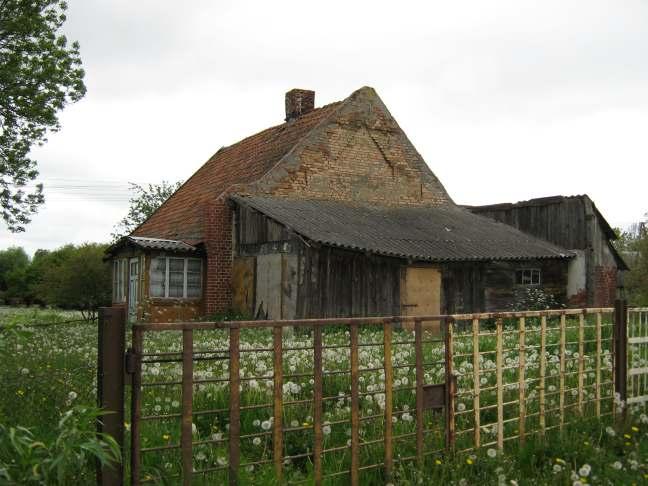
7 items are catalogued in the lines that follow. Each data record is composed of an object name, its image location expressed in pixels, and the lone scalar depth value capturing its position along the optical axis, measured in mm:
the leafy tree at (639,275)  36125
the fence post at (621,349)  8102
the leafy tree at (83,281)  29969
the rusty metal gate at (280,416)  4504
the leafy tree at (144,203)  49906
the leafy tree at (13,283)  56594
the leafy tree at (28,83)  22031
